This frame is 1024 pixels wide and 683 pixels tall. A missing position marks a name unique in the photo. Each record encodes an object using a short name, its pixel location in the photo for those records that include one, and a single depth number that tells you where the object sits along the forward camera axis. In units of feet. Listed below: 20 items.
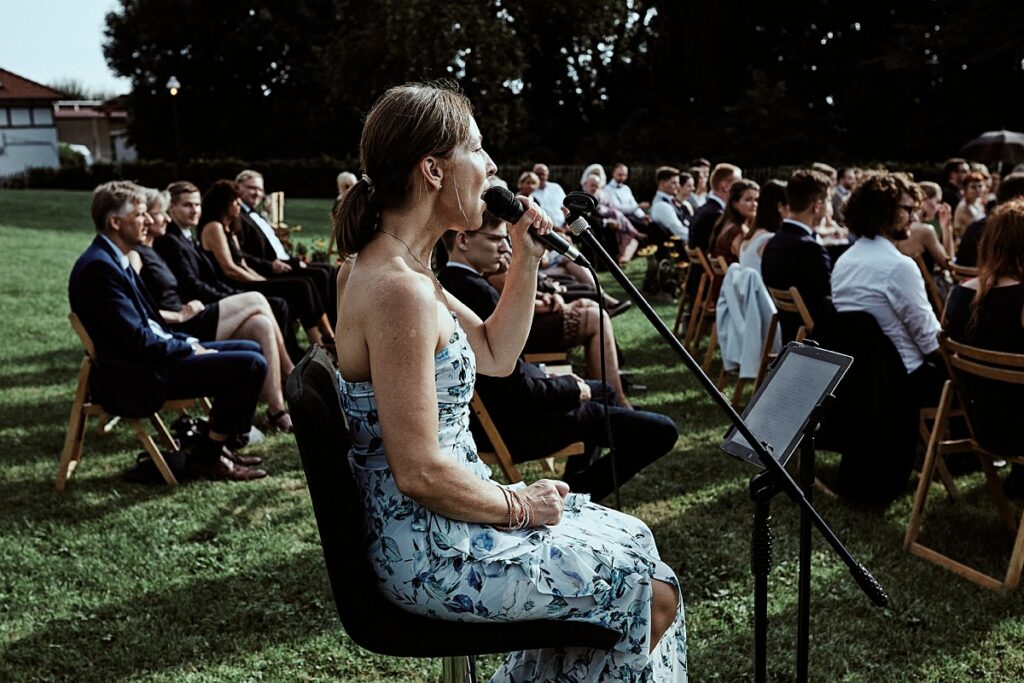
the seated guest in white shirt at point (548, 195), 48.14
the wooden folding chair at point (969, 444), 12.99
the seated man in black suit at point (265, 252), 28.37
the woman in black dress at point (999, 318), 13.46
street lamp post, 85.20
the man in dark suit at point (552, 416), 14.17
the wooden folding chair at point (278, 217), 36.40
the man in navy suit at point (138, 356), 17.28
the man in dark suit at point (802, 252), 20.03
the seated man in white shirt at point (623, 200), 51.96
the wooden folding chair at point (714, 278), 25.65
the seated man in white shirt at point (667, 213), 41.45
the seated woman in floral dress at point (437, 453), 7.45
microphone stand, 7.27
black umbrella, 58.34
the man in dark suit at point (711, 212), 31.48
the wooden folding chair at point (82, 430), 17.58
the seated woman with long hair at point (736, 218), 27.61
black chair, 7.56
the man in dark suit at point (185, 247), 23.95
